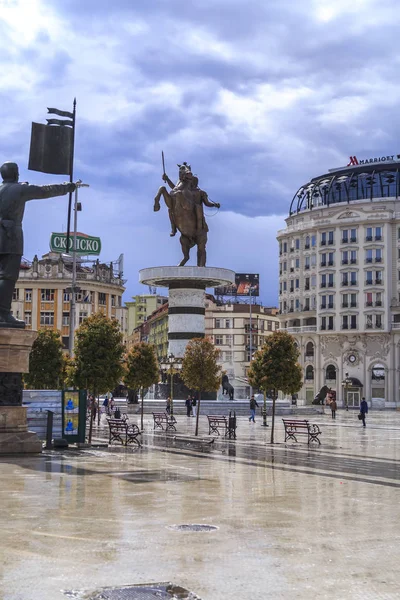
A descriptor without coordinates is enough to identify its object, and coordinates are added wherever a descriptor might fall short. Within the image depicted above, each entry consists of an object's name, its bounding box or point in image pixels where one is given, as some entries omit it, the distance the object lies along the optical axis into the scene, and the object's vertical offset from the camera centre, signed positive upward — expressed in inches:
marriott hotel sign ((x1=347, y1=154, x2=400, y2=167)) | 4264.3 +1262.4
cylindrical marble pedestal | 2078.0 +267.6
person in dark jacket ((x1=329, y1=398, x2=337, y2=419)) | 2405.9 +0.7
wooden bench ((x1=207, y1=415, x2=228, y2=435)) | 1355.8 -33.2
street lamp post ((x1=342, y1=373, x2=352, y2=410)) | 3547.2 +98.4
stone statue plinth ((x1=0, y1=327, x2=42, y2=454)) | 778.8 +11.9
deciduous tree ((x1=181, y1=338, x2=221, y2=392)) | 1445.9 +67.3
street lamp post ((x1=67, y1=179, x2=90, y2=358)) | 1776.1 +241.1
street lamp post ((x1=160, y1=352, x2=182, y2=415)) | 1747.0 +86.5
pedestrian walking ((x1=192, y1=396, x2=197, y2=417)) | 2107.5 +2.5
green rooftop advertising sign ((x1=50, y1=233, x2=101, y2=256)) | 3639.8 +761.1
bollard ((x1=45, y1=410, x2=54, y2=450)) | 921.7 -30.8
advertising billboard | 5565.9 +804.4
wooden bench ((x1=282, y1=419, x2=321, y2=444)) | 1197.8 -34.7
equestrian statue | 2118.6 +493.1
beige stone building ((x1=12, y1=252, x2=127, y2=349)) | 4500.5 +573.7
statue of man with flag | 797.2 +164.2
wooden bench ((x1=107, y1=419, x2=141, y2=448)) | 1041.6 -36.0
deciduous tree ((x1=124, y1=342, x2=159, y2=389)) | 1561.3 +73.2
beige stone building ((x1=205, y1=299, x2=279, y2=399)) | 5162.4 +448.7
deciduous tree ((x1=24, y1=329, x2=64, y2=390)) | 1609.3 +75.5
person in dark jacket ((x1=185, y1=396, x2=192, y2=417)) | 2043.6 -5.0
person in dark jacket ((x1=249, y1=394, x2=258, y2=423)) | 2007.5 -6.1
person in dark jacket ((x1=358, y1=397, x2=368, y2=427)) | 1873.8 -5.0
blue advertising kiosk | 965.8 -15.9
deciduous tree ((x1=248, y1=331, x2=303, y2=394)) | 1243.8 +59.6
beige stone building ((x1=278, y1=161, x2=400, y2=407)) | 4037.9 +602.1
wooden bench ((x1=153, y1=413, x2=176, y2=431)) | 1412.9 -31.7
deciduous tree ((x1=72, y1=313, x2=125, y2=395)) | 1114.1 +62.1
